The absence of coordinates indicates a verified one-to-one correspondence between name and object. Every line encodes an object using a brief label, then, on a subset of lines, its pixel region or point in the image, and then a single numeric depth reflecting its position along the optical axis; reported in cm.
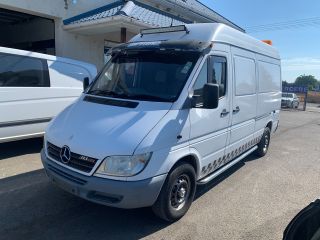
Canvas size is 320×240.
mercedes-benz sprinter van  267
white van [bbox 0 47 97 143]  468
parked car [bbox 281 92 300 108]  2144
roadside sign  2363
